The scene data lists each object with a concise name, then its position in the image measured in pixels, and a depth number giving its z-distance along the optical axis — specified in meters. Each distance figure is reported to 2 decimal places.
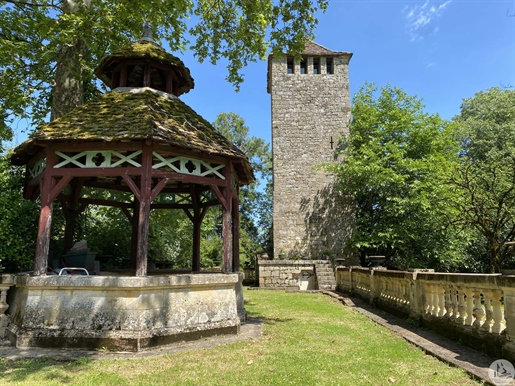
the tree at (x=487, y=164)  11.93
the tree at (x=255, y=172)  34.34
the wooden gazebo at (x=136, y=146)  6.03
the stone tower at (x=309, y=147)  19.67
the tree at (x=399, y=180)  16.95
